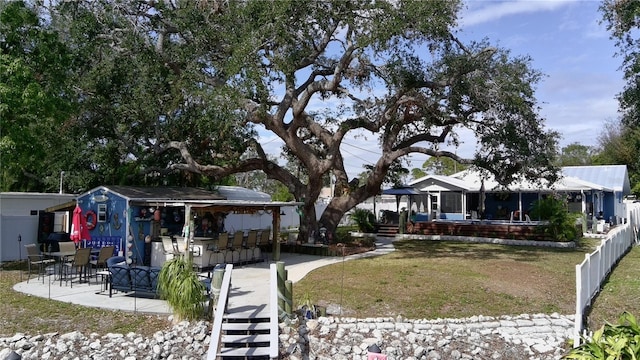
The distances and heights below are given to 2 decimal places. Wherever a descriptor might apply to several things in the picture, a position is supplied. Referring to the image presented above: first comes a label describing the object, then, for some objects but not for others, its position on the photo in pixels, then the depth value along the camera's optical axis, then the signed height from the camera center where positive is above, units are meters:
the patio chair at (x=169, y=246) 15.26 -1.00
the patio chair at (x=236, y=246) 16.30 -1.05
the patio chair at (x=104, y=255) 13.73 -1.15
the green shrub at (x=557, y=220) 22.98 -0.18
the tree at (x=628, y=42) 18.70 +6.57
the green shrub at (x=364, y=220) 29.31 -0.34
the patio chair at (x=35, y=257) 13.95 -1.24
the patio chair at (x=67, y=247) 14.91 -1.03
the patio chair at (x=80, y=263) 13.18 -1.31
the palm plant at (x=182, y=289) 10.19 -1.51
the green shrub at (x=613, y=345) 7.02 -1.78
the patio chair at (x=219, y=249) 15.55 -1.10
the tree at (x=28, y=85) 14.77 +3.77
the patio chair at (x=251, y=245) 17.05 -1.05
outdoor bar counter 15.20 -1.17
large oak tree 17.31 +4.60
